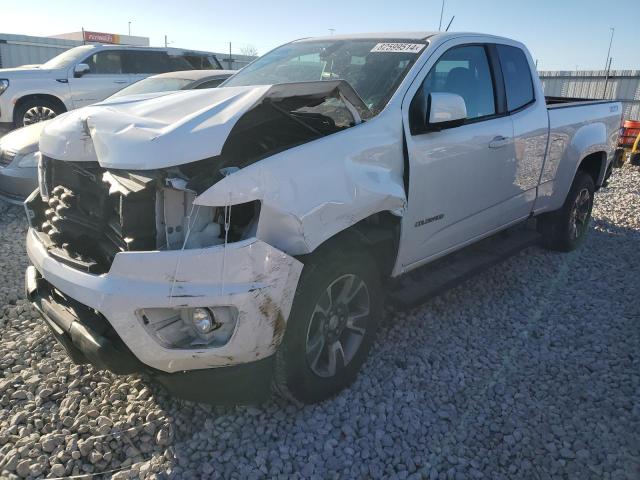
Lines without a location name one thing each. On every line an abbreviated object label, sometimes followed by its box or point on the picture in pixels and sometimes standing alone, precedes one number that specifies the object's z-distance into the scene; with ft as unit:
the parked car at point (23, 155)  16.88
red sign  107.26
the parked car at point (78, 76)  31.27
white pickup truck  7.18
